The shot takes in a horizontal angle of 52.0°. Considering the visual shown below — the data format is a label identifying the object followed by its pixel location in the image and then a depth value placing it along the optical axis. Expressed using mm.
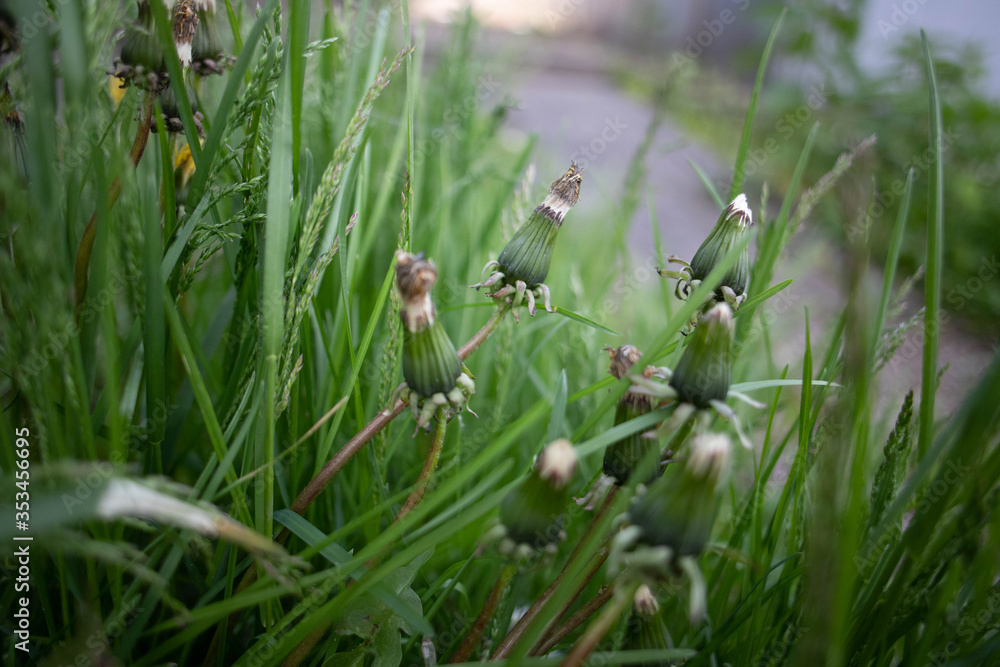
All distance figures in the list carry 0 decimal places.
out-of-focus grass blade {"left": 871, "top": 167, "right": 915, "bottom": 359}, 211
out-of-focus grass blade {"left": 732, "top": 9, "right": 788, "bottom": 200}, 247
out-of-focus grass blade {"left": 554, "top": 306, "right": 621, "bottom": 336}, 218
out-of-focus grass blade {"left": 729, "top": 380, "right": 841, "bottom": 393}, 213
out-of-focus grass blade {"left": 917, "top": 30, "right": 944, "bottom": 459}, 217
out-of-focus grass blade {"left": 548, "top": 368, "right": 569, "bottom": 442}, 211
